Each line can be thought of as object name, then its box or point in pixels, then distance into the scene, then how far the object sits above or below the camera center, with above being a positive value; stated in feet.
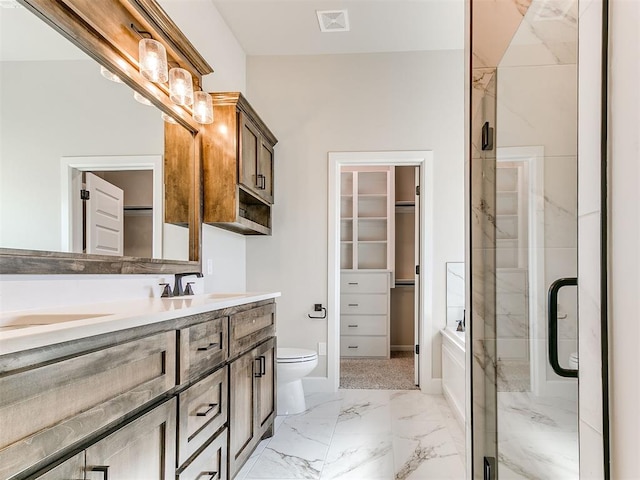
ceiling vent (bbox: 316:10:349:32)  10.97 +5.60
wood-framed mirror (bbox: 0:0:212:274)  4.66 +1.39
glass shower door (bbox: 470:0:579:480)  3.26 +0.02
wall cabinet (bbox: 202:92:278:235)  9.38 +1.83
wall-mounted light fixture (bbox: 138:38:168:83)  6.81 +2.84
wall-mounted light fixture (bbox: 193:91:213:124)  8.73 +2.67
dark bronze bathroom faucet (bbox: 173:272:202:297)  8.10 -0.69
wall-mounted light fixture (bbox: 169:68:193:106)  7.90 +2.82
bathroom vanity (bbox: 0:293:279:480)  2.96 -1.25
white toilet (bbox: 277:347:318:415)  10.52 -2.94
